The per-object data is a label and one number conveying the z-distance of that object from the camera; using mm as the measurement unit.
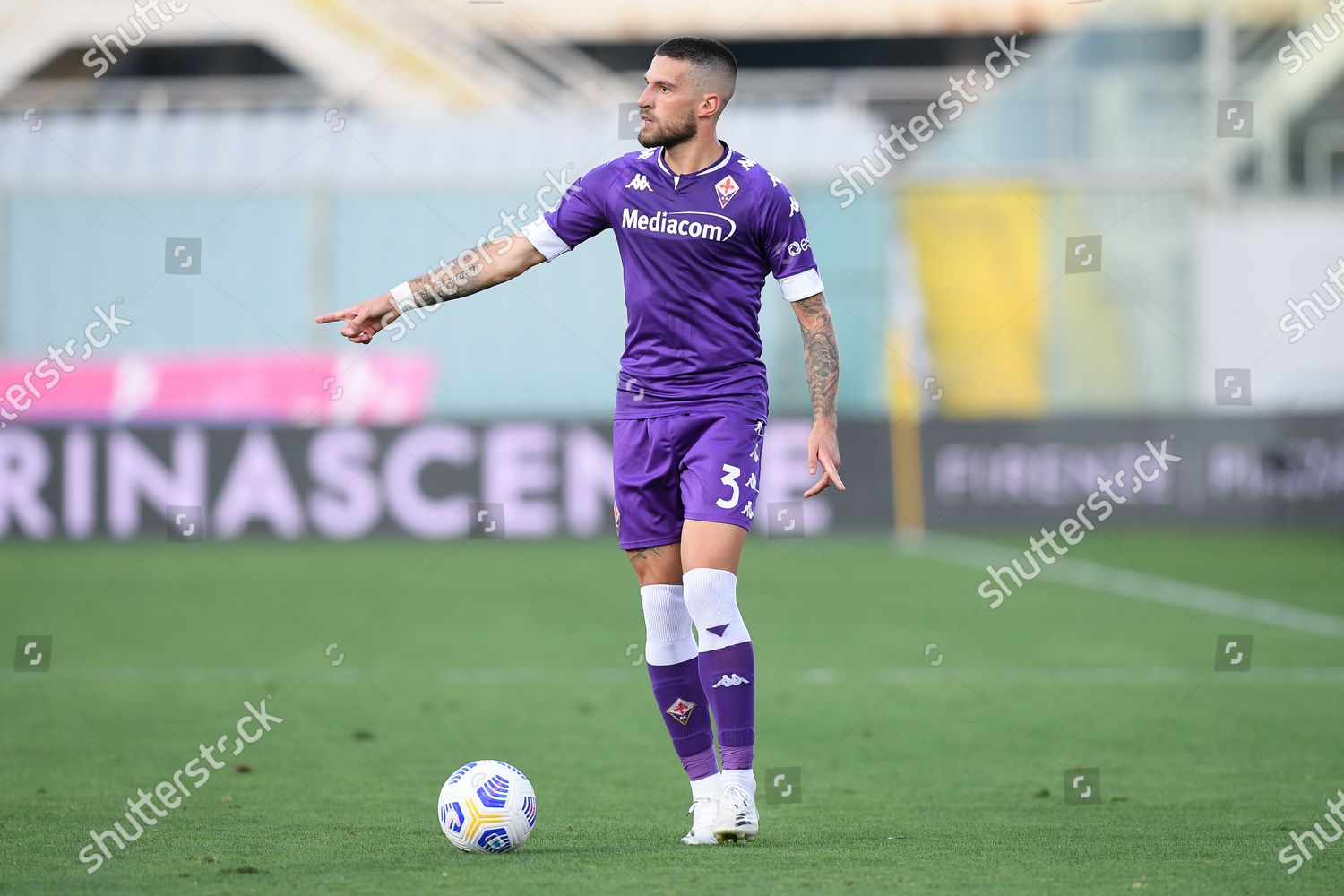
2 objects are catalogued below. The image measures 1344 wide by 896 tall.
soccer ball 9891
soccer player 10312
